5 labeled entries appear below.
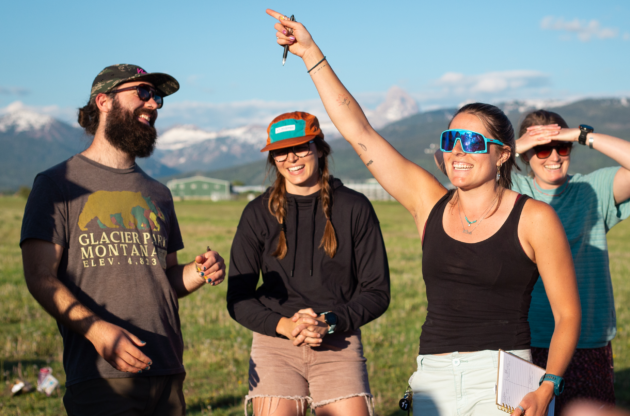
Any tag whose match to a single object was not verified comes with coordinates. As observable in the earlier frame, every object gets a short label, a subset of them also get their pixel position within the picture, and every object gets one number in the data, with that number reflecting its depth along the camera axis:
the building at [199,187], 165.88
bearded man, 3.25
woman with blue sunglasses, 2.81
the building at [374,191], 117.36
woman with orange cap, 3.54
